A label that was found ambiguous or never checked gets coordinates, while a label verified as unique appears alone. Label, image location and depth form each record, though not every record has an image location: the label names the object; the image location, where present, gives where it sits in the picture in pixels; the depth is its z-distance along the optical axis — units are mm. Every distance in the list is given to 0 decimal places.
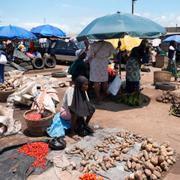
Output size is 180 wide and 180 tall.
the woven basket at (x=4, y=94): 5559
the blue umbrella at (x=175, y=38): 11885
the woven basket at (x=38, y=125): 3654
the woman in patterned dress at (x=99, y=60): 5265
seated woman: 3622
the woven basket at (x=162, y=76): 7417
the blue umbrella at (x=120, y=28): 5032
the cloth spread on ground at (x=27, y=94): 5053
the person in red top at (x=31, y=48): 11787
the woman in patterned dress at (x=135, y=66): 5673
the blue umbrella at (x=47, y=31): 13313
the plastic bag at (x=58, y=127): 3613
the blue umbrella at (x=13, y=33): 10378
